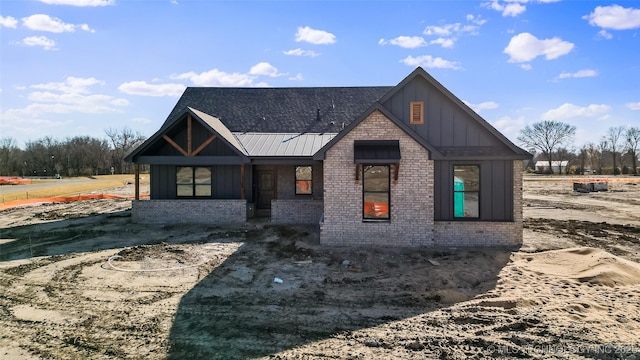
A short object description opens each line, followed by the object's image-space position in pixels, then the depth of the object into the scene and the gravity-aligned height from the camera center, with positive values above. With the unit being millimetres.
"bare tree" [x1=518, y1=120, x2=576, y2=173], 82062 +10297
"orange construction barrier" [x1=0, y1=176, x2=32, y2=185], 46000 -248
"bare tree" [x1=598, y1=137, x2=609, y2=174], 79125 +6422
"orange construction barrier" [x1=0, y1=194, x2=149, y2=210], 22500 -1462
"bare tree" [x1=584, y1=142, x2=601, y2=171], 80131 +4805
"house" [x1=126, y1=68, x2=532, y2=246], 11062 +44
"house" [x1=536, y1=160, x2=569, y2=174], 76312 +3047
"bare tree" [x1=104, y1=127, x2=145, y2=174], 76750 +8675
